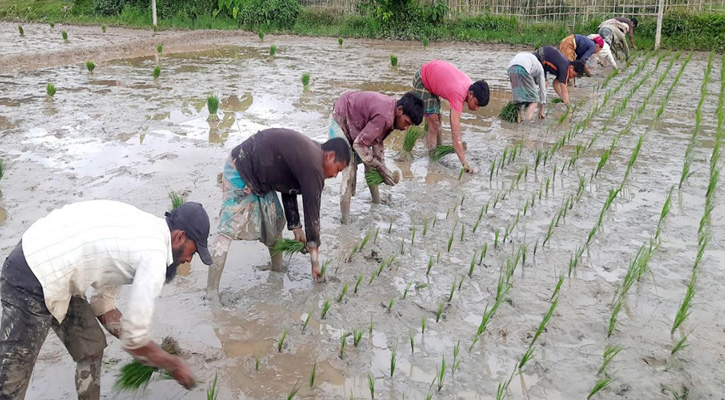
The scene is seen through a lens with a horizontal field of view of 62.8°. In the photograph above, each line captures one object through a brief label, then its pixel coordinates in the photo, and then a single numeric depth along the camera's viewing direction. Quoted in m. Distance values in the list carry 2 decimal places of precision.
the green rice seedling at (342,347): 2.99
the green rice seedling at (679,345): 2.94
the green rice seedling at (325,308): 3.29
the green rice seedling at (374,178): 4.68
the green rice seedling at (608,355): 2.82
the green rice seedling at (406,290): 3.49
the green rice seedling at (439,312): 3.30
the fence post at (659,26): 13.34
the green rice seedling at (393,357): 2.83
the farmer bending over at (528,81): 7.26
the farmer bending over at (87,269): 2.09
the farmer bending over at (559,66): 7.81
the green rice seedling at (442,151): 5.94
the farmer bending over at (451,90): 5.25
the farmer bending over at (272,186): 3.16
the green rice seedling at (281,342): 3.04
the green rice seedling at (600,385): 2.60
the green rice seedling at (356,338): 3.06
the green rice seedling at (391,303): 3.40
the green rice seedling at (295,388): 2.62
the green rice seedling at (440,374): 2.69
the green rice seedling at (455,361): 2.90
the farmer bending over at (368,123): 4.25
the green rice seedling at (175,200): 4.24
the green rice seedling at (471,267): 3.80
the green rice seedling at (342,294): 3.43
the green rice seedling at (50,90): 8.23
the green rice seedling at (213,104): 7.32
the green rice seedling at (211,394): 2.47
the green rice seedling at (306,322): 3.20
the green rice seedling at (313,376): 2.74
